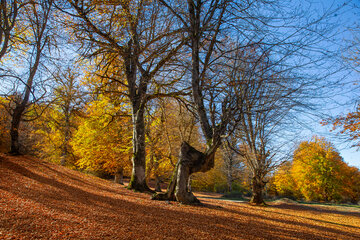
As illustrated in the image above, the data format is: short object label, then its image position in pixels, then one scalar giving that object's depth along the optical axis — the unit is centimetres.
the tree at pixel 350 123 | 886
